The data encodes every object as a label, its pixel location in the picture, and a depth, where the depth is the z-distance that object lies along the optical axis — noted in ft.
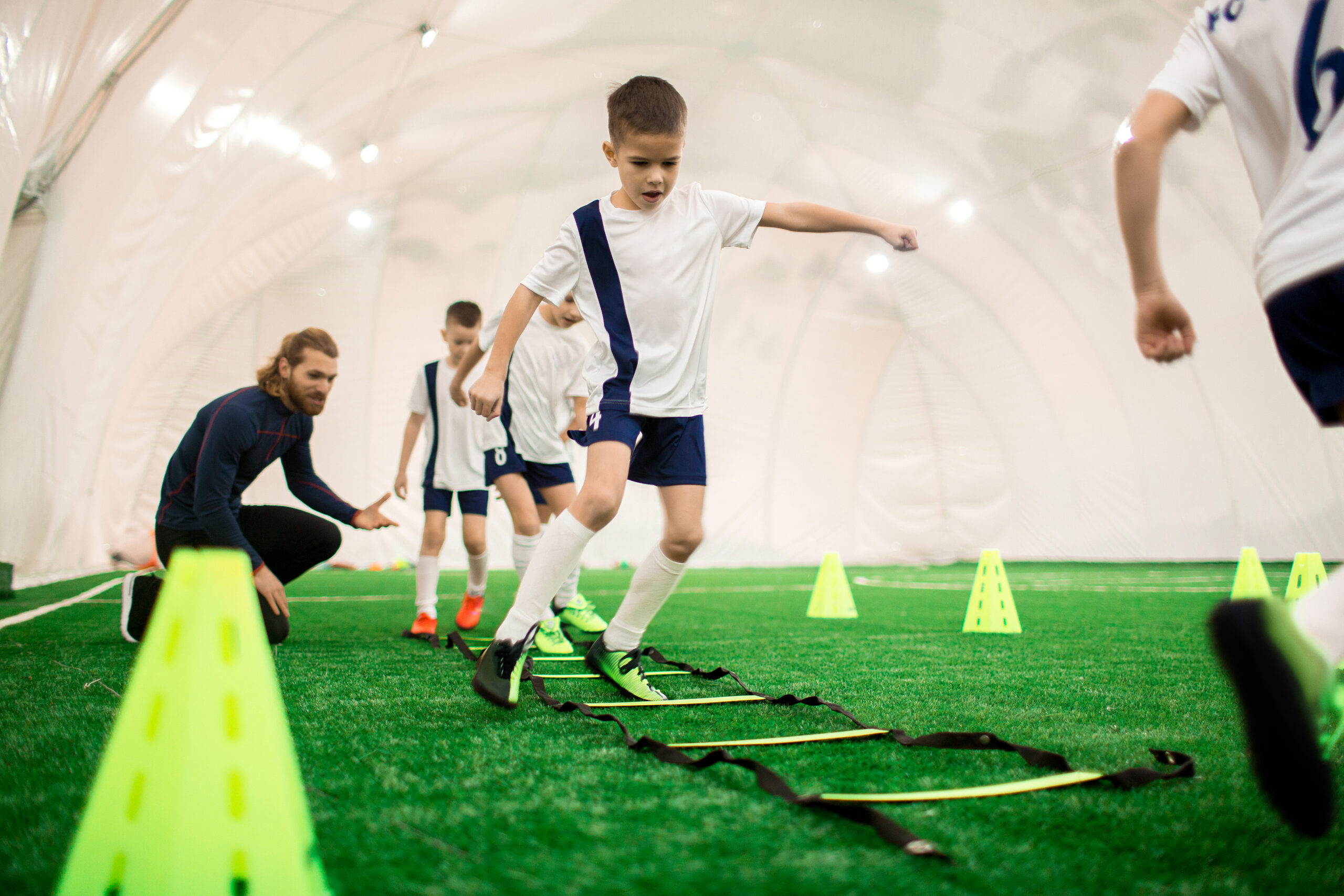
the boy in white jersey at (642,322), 8.03
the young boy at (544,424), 14.43
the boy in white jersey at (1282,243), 3.30
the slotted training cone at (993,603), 15.03
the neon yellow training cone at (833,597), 18.44
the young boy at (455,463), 15.11
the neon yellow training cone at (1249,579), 18.30
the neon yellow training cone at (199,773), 2.99
